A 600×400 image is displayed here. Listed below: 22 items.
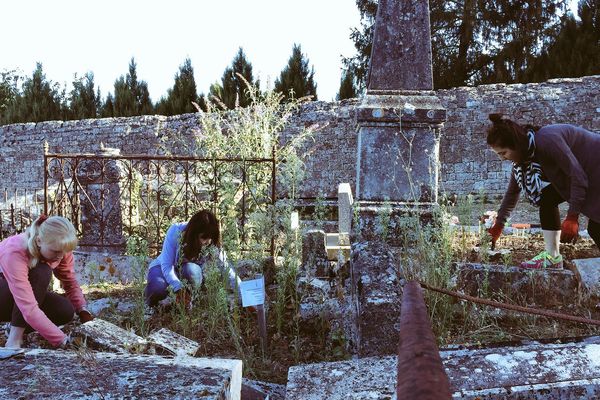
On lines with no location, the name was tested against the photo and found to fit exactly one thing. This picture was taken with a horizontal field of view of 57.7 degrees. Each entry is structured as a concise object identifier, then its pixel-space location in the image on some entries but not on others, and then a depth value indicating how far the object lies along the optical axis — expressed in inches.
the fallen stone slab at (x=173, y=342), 104.0
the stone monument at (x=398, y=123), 157.6
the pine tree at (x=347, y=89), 624.7
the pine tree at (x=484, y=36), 600.1
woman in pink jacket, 112.0
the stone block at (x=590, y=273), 129.1
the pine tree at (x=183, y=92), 670.5
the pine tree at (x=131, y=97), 708.0
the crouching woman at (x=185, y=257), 150.6
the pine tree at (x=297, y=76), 616.4
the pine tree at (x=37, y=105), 758.5
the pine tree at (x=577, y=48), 537.3
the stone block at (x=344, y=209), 257.0
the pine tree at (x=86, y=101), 740.6
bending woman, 125.2
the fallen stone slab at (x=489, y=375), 62.5
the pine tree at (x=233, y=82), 637.9
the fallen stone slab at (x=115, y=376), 58.6
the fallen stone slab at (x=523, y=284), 131.3
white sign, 113.4
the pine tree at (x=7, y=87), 1037.8
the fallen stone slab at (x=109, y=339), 99.7
